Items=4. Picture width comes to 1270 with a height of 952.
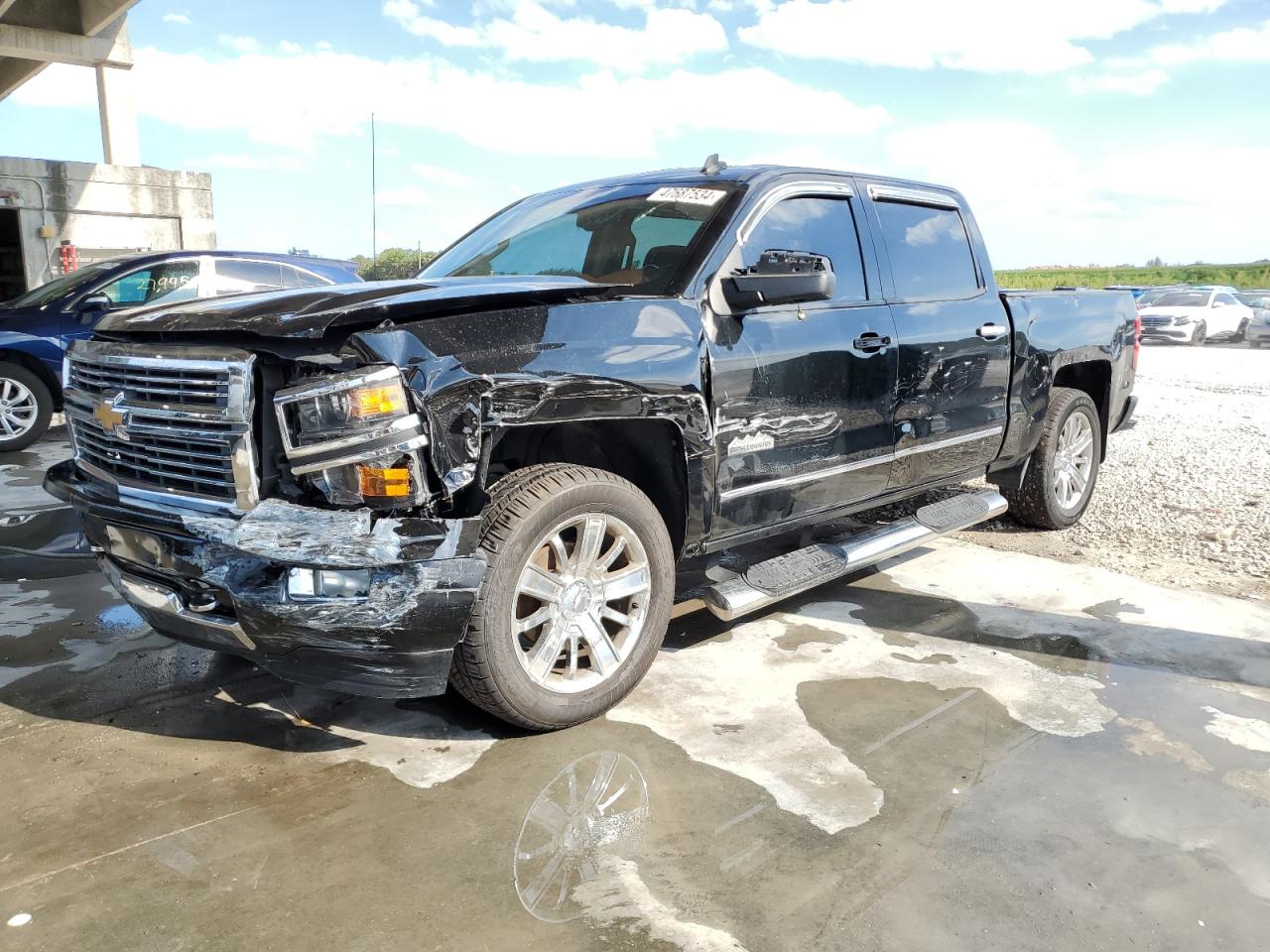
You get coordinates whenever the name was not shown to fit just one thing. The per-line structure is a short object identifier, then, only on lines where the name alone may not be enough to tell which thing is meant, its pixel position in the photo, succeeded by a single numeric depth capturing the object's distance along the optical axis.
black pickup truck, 2.74
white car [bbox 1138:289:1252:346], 22.64
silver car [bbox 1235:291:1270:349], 22.78
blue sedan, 8.56
